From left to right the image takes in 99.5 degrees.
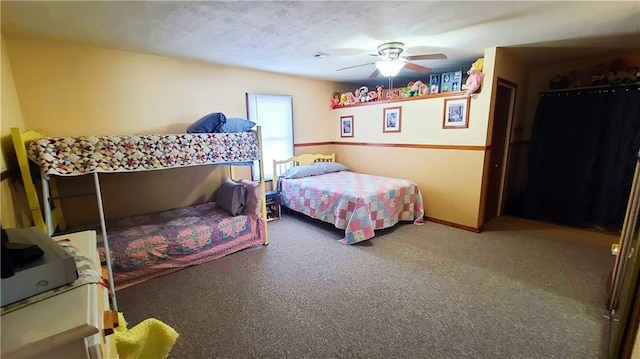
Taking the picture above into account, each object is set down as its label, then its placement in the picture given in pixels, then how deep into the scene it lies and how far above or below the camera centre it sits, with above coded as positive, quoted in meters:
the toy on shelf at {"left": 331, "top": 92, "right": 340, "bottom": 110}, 5.08 +0.59
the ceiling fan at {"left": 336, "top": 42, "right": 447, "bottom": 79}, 2.80 +0.75
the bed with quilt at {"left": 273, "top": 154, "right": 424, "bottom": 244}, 3.26 -0.85
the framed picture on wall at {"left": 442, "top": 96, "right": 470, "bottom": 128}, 3.43 +0.22
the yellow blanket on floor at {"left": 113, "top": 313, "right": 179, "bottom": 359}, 1.11 -0.86
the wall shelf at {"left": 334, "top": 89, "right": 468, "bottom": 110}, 3.49 +0.47
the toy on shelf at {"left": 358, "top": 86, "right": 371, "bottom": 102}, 4.57 +0.61
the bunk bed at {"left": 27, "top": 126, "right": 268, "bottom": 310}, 2.11 -0.92
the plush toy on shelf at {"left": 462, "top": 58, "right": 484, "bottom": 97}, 3.22 +0.62
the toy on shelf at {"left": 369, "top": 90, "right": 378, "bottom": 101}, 4.45 +0.58
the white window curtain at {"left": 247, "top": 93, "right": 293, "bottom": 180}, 4.21 +0.14
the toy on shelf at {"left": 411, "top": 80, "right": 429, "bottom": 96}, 3.83 +0.59
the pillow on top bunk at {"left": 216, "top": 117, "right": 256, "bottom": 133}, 3.07 +0.08
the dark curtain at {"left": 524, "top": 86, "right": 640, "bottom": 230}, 3.25 -0.35
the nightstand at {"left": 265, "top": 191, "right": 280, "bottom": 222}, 4.20 -1.12
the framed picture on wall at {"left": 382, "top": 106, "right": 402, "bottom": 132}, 4.17 +0.19
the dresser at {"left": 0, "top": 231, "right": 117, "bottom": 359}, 0.57 -0.42
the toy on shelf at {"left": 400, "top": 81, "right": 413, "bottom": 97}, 3.99 +0.58
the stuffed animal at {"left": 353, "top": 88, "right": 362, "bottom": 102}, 4.72 +0.62
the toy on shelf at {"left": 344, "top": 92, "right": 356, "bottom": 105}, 4.80 +0.57
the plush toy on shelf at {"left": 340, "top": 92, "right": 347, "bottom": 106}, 4.93 +0.59
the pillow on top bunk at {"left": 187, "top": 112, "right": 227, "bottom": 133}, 2.99 +0.12
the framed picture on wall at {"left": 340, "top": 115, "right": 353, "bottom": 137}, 4.94 +0.10
